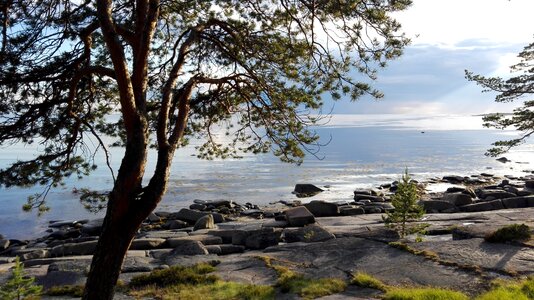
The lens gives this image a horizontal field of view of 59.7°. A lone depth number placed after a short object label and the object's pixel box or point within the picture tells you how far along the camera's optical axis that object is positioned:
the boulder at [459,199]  22.95
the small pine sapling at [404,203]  12.01
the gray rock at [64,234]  21.53
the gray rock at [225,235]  15.50
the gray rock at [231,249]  13.23
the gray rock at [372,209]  23.52
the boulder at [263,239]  13.39
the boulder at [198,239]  14.75
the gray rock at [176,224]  21.12
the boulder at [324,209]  21.74
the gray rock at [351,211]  22.11
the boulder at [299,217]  17.64
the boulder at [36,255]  14.92
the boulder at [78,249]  14.84
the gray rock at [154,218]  23.90
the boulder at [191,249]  11.88
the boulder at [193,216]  22.28
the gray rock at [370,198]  29.12
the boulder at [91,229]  20.99
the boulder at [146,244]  14.44
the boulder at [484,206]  21.06
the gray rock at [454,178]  39.78
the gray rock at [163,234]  17.36
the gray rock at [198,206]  27.78
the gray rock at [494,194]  25.83
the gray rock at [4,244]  19.73
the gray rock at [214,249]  12.84
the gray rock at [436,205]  21.86
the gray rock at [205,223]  19.31
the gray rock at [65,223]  24.55
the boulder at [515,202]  21.47
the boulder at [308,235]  13.02
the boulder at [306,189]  34.99
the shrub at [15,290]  6.21
